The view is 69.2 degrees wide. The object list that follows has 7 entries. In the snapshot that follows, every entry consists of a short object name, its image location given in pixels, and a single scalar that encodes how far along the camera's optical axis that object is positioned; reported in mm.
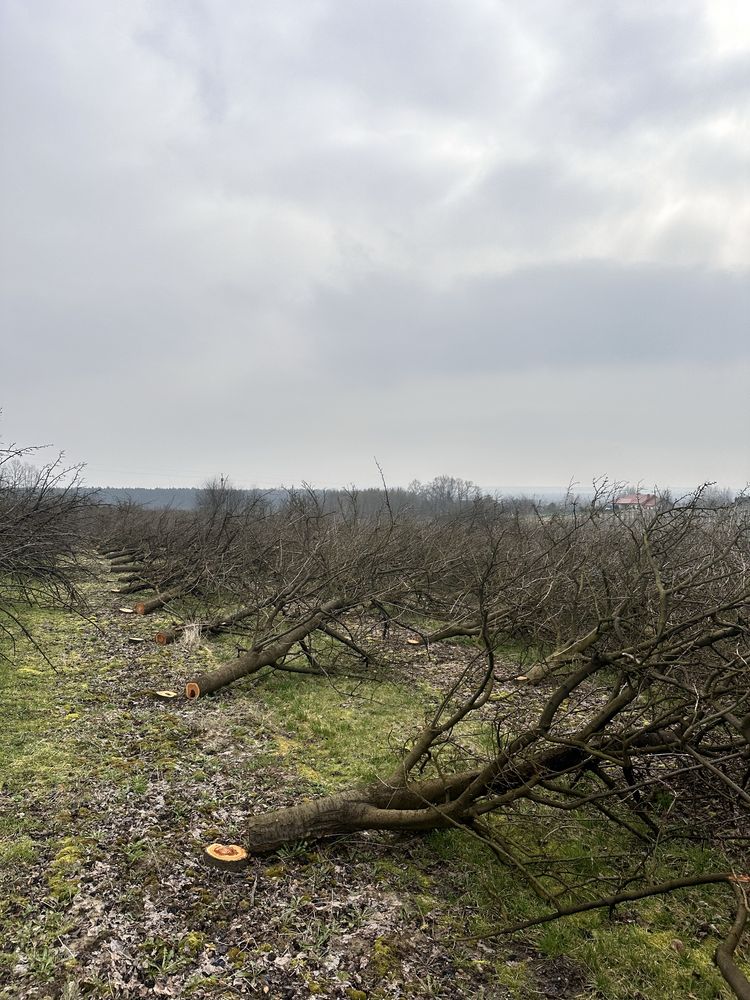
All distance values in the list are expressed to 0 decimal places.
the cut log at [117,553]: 22631
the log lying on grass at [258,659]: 7852
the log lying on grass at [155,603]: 12914
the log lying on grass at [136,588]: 14947
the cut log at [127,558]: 21366
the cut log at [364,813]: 4191
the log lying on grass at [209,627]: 10344
